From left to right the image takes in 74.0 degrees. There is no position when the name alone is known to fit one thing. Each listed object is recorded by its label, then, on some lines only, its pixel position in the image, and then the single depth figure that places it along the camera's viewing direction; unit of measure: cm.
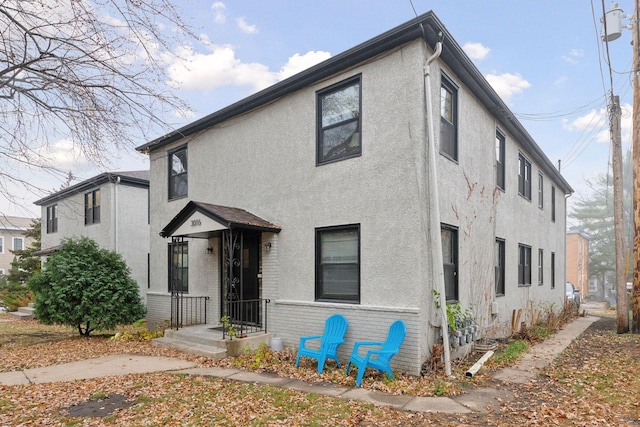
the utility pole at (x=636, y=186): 1198
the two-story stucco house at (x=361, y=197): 741
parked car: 2329
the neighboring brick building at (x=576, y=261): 4097
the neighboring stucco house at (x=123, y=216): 1789
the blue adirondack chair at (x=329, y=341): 737
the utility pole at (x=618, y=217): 1223
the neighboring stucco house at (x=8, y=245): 3438
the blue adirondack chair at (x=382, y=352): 653
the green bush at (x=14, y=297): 2203
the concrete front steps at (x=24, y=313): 1967
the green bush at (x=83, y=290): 1162
